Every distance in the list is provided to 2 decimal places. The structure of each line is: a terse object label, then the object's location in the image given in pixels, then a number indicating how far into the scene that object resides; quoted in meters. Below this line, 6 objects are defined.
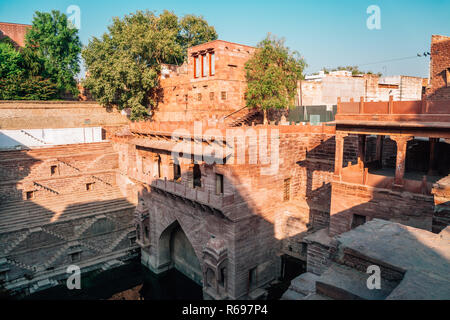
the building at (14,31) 45.16
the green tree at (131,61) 32.25
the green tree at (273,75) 25.11
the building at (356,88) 27.44
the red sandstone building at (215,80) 26.48
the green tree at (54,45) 37.64
